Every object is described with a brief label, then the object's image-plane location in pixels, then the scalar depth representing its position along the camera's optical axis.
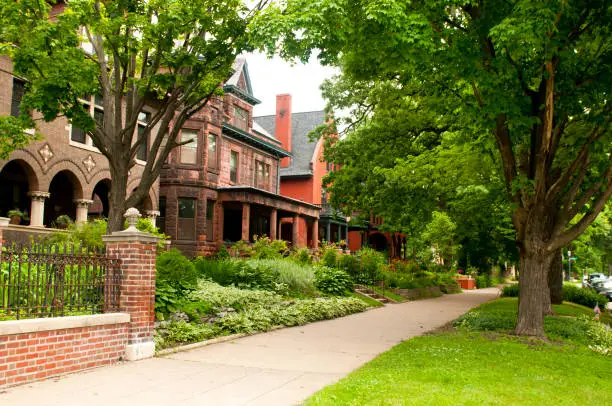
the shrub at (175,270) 12.22
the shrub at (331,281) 19.70
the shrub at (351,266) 24.03
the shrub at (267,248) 24.12
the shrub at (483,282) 44.59
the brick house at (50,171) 19.23
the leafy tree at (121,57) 12.97
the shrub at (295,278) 17.50
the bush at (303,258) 23.45
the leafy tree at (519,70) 9.69
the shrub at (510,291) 28.74
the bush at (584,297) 25.51
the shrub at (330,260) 23.85
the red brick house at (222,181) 28.52
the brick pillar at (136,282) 8.83
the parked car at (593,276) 52.51
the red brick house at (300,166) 41.62
